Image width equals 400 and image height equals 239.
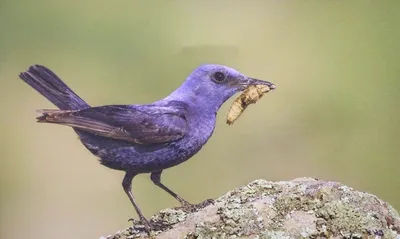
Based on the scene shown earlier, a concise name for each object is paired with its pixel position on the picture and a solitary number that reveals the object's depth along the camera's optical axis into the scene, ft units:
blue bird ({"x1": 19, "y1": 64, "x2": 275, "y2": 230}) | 22.11
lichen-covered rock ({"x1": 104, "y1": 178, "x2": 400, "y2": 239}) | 20.24
